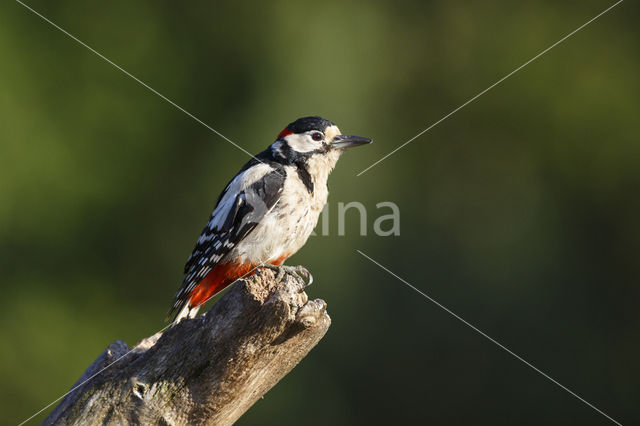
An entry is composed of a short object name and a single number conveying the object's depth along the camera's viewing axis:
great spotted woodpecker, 6.73
